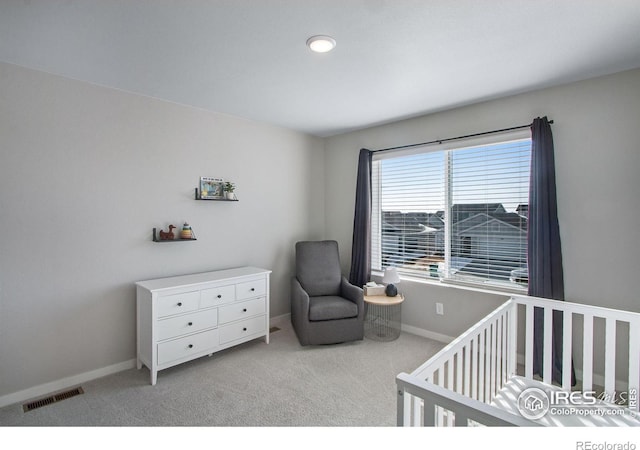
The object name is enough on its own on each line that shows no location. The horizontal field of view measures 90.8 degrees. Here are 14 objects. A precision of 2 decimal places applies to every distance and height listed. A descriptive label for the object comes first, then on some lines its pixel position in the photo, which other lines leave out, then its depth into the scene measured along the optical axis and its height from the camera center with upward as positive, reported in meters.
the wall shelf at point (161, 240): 2.90 -0.17
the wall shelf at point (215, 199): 3.21 +0.24
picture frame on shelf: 3.25 +0.36
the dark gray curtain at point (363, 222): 3.90 +0.02
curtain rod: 2.86 +0.89
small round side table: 3.41 -1.15
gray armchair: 3.19 -0.84
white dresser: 2.56 -0.83
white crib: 1.12 -0.81
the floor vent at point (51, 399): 2.21 -1.31
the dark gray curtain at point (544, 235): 2.62 -0.08
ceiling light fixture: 1.94 +1.14
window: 2.97 +0.16
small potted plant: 3.38 +0.33
